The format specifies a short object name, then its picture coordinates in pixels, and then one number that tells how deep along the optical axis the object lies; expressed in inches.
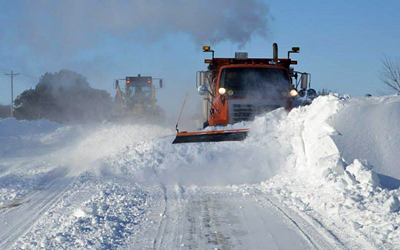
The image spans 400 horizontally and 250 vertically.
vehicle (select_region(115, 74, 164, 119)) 2314.2
